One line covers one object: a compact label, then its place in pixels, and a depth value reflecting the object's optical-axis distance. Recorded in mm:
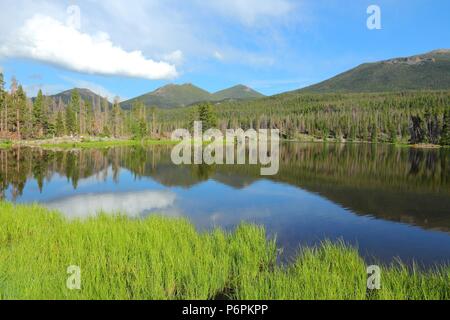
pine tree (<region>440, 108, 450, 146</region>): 122688
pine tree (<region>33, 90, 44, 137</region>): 97812
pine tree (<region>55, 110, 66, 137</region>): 103625
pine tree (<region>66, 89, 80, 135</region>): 106812
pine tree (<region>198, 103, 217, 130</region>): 127625
